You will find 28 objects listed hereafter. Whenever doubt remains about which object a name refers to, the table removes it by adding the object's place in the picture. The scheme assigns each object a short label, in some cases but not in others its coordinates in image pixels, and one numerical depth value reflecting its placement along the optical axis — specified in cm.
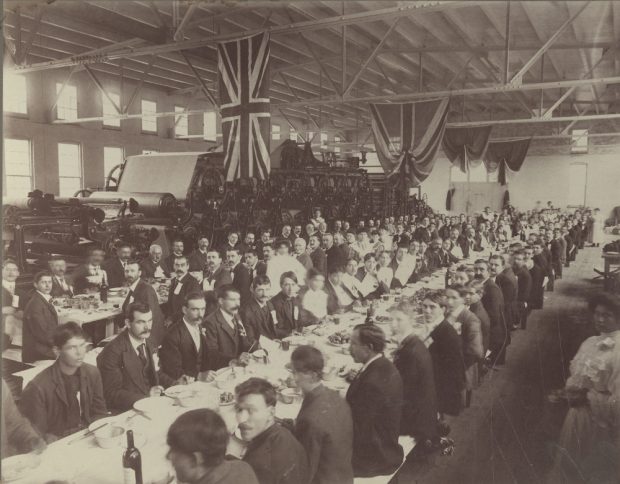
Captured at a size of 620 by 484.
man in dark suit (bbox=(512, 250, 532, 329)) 678
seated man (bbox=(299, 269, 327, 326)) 584
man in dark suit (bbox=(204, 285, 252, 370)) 428
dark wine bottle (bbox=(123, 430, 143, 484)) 231
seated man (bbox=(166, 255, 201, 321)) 556
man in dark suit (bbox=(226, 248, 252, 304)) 649
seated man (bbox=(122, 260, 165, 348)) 509
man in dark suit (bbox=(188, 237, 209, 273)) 746
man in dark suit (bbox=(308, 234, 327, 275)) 816
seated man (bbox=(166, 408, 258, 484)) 195
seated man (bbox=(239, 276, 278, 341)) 501
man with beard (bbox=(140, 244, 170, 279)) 671
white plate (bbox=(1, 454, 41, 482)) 233
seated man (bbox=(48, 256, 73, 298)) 482
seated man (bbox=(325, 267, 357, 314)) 612
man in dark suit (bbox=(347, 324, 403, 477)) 290
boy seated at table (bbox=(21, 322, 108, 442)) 292
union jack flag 573
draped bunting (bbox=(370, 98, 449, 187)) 757
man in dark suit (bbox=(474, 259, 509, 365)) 557
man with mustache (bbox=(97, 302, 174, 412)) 341
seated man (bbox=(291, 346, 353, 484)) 245
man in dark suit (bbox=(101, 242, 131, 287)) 618
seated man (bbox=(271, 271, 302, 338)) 538
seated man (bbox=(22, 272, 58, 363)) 418
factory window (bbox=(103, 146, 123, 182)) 998
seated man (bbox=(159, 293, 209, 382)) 399
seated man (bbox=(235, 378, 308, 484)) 226
